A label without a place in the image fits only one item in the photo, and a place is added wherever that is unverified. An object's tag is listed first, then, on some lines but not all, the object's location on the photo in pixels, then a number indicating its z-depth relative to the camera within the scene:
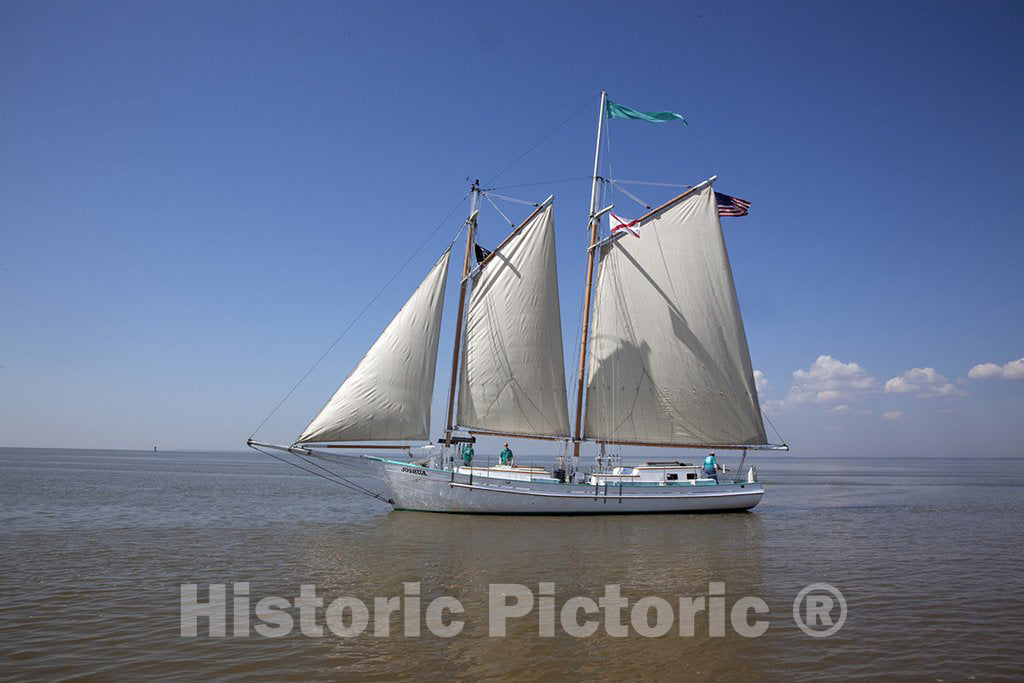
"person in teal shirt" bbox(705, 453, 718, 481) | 32.51
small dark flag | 32.84
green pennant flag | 36.44
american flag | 34.62
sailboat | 29.09
